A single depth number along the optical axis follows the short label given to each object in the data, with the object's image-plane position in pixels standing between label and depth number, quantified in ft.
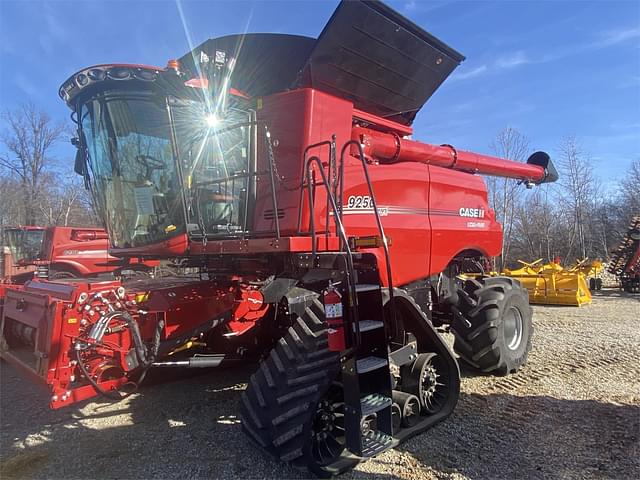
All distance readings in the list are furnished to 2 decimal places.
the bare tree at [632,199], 101.45
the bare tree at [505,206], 77.71
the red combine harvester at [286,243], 9.64
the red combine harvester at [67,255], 39.37
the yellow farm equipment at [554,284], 38.14
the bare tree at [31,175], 99.86
